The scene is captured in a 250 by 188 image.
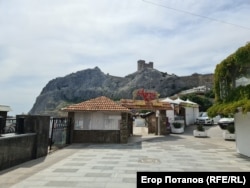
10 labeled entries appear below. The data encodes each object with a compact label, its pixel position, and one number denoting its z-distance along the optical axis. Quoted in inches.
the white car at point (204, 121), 903.1
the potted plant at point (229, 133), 556.0
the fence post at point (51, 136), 404.5
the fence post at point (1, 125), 262.6
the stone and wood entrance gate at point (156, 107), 619.0
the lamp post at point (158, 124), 677.3
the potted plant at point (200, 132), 630.1
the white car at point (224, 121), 729.6
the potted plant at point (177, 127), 725.0
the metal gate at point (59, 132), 411.4
